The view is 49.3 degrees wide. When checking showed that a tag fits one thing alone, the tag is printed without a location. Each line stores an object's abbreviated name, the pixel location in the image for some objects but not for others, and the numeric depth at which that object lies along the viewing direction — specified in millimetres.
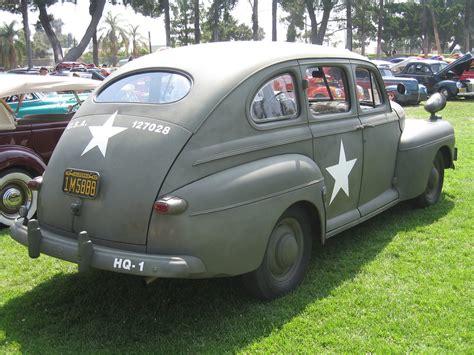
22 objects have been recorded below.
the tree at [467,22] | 54300
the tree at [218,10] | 48688
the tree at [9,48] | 51869
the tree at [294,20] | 60644
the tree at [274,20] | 46312
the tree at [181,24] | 59781
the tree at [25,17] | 35969
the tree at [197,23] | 43219
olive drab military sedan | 3152
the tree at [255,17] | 44219
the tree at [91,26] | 37312
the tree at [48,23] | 38031
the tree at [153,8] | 40012
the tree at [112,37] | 67894
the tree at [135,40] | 72000
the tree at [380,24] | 55531
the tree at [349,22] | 49844
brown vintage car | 5578
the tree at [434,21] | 57625
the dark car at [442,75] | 20266
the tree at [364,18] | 60231
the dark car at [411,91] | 18672
